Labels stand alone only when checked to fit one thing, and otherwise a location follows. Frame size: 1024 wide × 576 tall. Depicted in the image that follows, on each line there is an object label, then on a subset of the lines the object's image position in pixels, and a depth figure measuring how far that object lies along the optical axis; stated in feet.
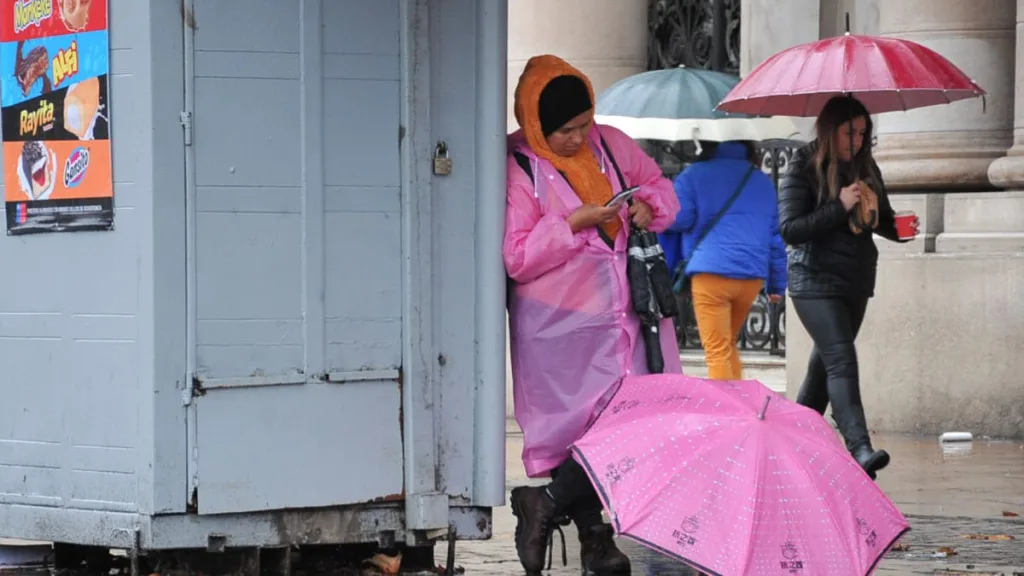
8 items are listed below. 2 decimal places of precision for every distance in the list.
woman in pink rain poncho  42.04
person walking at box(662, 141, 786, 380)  62.97
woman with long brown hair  52.86
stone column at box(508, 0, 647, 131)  83.65
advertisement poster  39.17
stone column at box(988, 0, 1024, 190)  70.92
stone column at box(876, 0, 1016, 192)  73.74
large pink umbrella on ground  35.48
